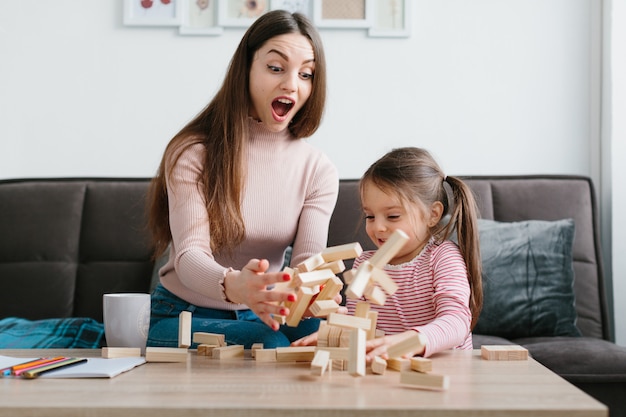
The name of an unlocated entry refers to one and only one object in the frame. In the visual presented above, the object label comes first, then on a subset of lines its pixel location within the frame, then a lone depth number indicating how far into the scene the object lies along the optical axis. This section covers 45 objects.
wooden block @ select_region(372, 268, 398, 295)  1.24
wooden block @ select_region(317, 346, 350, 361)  1.24
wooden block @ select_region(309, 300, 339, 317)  1.29
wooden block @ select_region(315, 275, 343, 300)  1.33
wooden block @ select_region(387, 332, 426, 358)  1.20
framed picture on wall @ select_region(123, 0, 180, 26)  3.08
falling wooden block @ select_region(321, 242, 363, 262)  1.28
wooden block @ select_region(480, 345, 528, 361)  1.34
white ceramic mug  1.46
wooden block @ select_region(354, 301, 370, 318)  1.29
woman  1.86
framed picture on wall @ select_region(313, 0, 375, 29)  3.07
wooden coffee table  0.94
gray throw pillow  2.55
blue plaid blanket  2.17
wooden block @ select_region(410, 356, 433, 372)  1.16
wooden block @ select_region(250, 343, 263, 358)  1.38
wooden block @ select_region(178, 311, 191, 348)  1.43
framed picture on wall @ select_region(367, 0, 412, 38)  3.09
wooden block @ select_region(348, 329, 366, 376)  1.14
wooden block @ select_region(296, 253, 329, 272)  1.31
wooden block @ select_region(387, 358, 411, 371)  1.20
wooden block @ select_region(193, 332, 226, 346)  1.46
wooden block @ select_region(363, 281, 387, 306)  1.25
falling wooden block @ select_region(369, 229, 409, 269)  1.23
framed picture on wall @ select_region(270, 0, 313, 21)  3.07
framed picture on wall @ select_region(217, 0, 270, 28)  3.06
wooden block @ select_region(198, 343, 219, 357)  1.42
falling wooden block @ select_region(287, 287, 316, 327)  1.30
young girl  1.68
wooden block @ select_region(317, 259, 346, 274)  1.35
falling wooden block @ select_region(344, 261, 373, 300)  1.20
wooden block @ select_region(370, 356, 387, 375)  1.19
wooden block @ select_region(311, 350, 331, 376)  1.17
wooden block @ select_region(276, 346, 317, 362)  1.32
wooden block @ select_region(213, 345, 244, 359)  1.38
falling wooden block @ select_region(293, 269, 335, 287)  1.28
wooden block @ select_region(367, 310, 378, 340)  1.32
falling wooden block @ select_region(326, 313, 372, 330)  1.24
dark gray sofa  2.71
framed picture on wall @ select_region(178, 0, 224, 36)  3.08
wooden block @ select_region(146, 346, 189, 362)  1.34
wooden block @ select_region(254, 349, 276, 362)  1.34
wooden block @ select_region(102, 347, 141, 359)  1.38
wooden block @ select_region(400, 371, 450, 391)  1.05
